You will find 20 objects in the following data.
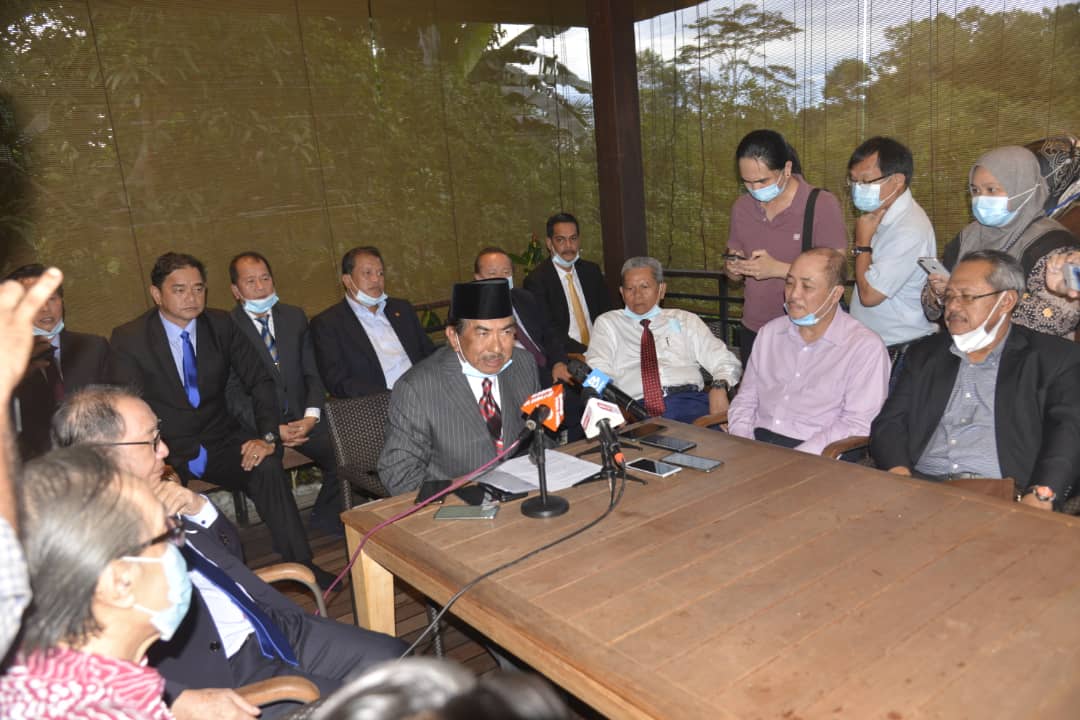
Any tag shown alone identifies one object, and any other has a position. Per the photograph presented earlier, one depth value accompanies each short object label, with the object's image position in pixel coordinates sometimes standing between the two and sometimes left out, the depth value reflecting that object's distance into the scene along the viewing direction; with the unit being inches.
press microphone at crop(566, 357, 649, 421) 82.8
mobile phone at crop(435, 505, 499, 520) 82.9
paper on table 90.1
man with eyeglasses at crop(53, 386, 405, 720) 71.6
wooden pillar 218.1
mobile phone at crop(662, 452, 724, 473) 92.2
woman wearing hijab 110.7
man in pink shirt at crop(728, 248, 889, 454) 116.3
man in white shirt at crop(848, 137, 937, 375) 130.6
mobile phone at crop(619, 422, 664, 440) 107.2
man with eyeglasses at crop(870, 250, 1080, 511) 93.3
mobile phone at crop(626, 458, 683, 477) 91.4
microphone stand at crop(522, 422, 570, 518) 80.6
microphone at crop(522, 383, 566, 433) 79.2
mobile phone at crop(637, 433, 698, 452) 100.3
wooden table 50.3
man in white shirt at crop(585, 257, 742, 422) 151.5
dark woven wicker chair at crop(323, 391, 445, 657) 124.1
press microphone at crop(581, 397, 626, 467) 85.1
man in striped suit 102.3
